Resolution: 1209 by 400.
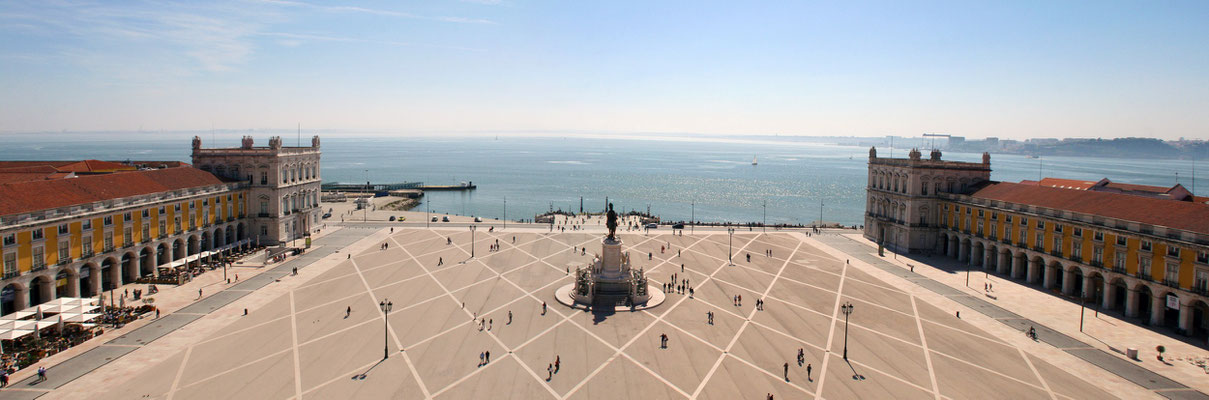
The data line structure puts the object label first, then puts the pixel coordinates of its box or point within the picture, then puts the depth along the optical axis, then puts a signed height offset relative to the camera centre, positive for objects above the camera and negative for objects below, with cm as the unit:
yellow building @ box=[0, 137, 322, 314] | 4025 -482
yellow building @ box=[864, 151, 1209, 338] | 3956 -600
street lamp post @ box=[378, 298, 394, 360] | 3351 -1052
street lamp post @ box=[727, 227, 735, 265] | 6245 -939
